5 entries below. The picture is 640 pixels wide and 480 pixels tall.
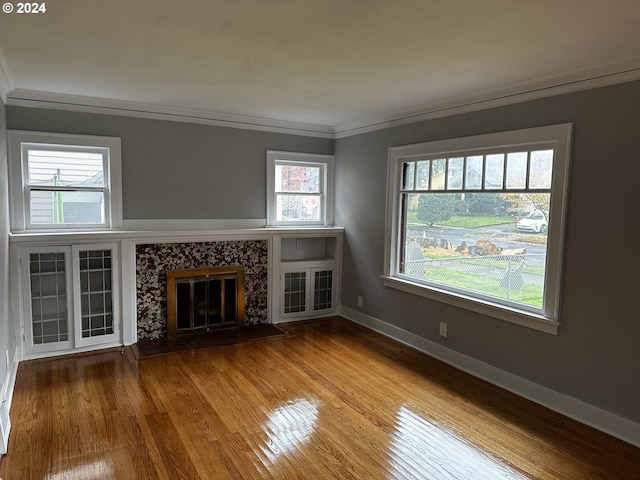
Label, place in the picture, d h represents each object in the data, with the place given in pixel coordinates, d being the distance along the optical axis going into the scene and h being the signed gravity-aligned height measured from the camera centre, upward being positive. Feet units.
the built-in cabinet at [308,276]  17.45 -2.70
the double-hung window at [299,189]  17.37 +0.90
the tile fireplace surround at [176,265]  14.83 -2.04
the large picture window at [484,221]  10.64 -0.22
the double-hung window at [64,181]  12.99 +0.77
